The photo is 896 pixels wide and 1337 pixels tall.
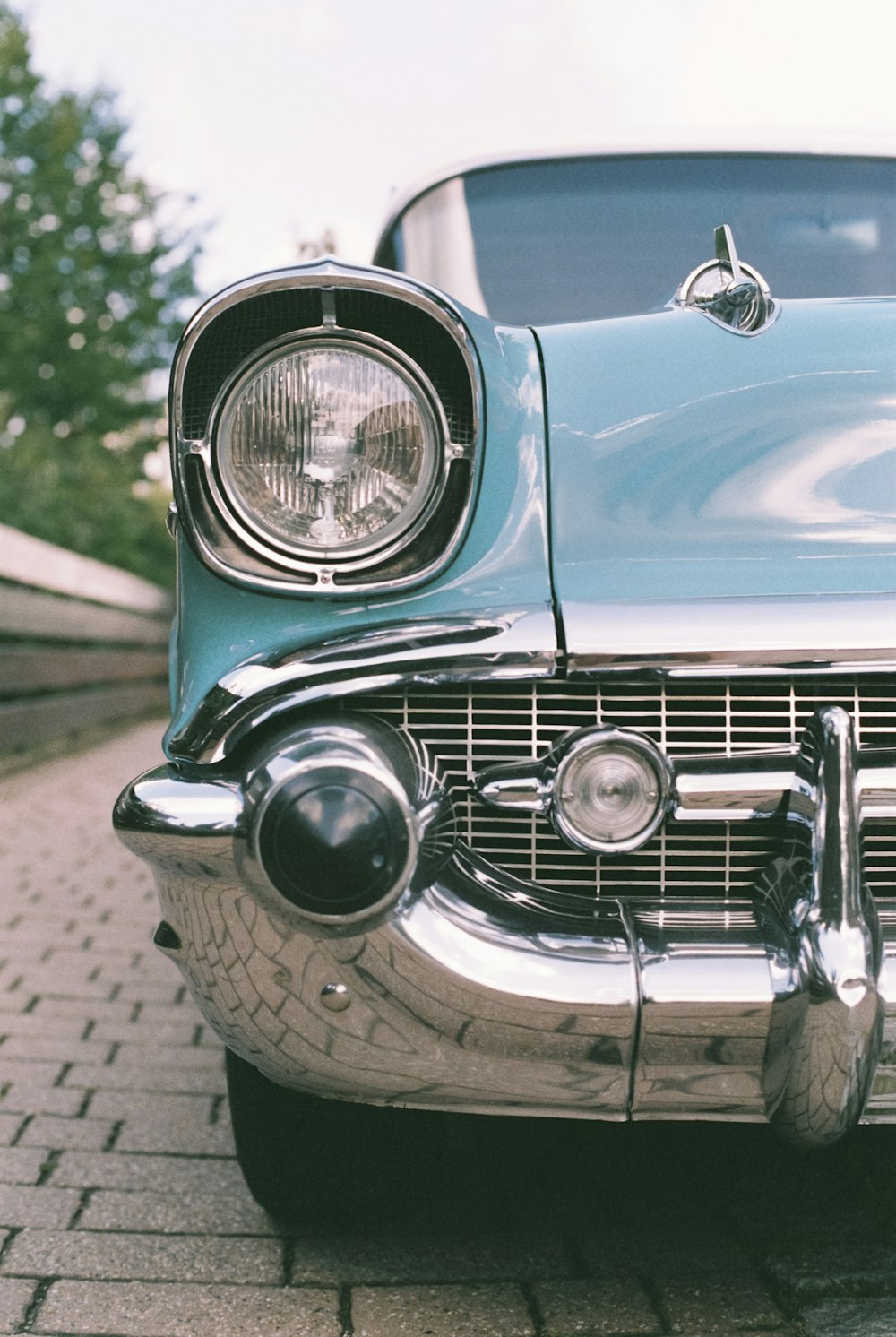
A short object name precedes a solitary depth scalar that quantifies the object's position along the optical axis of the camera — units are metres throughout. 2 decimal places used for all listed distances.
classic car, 1.44
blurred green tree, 19.94
